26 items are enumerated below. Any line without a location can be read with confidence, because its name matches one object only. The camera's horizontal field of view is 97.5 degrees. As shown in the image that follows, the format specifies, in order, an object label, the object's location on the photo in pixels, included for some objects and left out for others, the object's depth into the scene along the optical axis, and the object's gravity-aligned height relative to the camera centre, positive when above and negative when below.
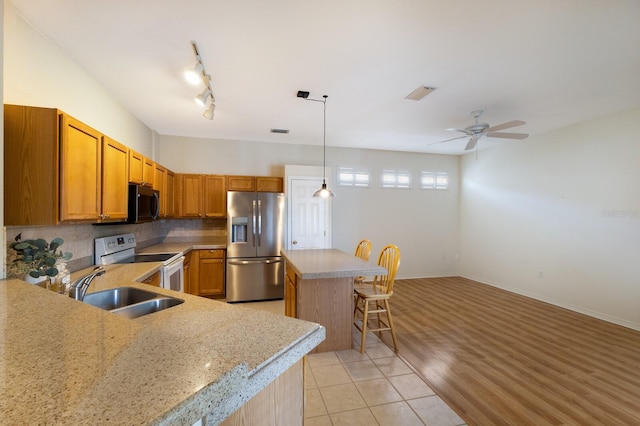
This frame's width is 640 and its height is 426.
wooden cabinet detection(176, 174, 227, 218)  4.57 +0.24
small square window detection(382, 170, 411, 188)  5.91 +0.70
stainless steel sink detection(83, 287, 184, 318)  1.63 -0.58
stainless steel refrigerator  4.33 -0.57
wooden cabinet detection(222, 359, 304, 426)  0.92 -0.70
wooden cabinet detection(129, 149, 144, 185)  2.93 +0.47
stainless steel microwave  2.91 +0.07
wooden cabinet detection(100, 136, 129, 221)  2.37 +0.26
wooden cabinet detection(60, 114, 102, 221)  1.85 +0.28
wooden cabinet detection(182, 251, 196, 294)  4.07 -0.94
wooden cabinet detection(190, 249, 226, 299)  4.32 -0.97
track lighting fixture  2.29 +1.15
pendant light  3.18 +1.30
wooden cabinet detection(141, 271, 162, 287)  2.61 -0.68
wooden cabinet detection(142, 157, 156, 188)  3.30 +0.46
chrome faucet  1.64 -0.47
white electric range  2.83 -0.54
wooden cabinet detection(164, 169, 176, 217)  4.23 +0.25
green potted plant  1.64 -0.31
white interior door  4.93 -0.09
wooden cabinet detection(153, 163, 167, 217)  3.69 +0.37
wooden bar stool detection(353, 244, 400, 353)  2.86 -0.87
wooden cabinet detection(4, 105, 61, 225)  1.76 +0.28
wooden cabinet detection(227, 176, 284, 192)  4.77 +0.47
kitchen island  2.74 -0.88
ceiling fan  3.53 +1.04
